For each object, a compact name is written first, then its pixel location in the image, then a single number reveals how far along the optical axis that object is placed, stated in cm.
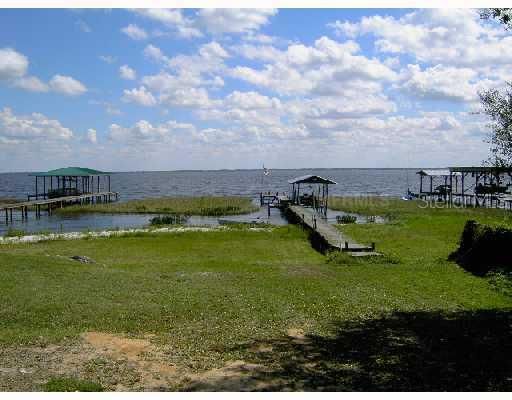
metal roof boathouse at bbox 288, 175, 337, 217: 4589
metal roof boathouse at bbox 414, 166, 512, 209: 5088
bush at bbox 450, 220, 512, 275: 1753
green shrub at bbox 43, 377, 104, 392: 716
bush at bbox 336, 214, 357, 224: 4034
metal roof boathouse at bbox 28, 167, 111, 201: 6528
